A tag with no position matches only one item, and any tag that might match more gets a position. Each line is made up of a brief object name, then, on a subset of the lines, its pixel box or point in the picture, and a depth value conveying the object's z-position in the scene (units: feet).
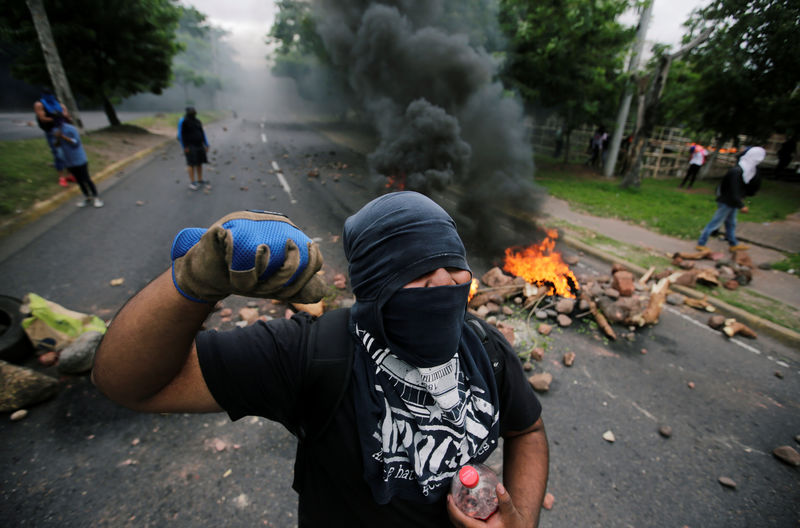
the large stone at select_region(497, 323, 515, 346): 12.97
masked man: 3.31
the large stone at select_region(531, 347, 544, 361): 12.46
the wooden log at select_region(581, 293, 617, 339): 14.16
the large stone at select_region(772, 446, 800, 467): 9.26
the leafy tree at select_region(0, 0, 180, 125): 40.86
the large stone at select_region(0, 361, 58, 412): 8.80
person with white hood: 21.91
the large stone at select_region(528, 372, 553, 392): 11.09
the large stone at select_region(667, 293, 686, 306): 16.96
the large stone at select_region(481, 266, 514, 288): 16.33
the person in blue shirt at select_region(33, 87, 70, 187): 22.33
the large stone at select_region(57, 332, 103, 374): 9.94
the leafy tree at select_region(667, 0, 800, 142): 29.35
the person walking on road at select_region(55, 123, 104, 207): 21.74
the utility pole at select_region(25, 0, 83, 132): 33.63
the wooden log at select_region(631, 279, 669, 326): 14.78
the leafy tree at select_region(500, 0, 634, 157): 34.99
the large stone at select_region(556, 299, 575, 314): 15.03
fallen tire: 10.07
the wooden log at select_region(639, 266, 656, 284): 18.31
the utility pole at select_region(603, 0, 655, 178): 37.19
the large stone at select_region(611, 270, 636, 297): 15.93
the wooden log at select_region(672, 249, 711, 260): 21.35
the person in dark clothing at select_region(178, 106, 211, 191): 27.09
